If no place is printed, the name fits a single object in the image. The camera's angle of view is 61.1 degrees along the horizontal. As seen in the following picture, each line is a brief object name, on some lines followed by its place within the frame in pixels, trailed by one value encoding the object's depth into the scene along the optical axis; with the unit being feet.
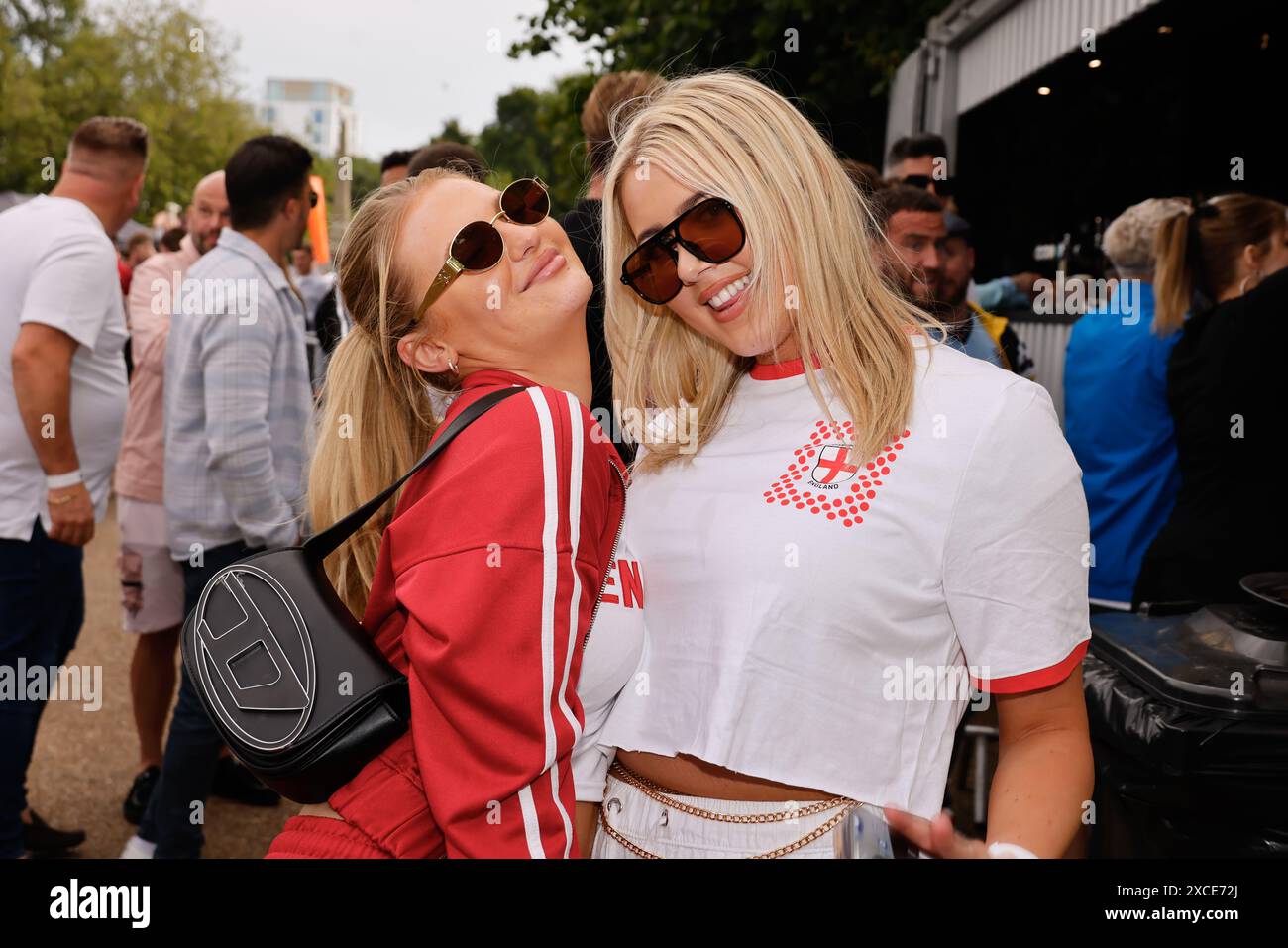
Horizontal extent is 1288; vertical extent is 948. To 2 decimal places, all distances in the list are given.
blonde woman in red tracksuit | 4.87
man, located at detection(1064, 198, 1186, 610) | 14.25
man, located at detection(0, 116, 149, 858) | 12.41
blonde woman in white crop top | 5.02
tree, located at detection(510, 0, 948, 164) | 30.58
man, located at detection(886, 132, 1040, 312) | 18.16
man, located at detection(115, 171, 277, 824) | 15.61
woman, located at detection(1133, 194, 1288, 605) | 11.18
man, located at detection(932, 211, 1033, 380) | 13.21
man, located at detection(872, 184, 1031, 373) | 13.29
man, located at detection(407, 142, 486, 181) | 11.51
